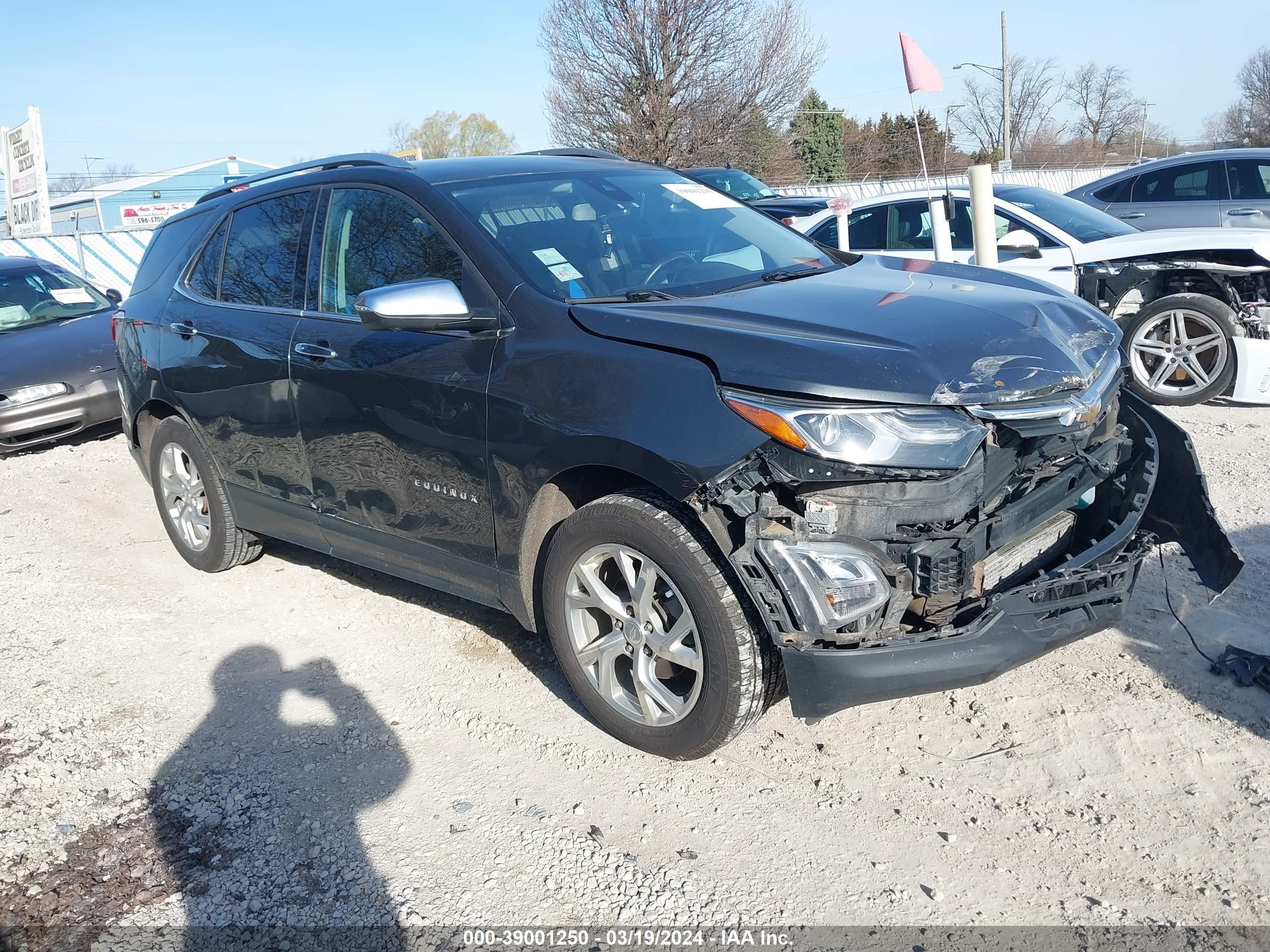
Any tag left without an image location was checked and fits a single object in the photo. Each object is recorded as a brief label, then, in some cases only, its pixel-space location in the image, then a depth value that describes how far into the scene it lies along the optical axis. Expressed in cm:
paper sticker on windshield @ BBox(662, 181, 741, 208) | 440
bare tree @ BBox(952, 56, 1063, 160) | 6131
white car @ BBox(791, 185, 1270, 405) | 733
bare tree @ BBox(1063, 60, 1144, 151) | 6894
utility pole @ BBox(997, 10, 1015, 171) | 3736
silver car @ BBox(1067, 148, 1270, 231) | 1080
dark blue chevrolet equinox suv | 284
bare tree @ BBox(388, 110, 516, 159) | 7188
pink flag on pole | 682
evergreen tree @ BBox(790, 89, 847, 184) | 4006
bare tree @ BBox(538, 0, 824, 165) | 2761
